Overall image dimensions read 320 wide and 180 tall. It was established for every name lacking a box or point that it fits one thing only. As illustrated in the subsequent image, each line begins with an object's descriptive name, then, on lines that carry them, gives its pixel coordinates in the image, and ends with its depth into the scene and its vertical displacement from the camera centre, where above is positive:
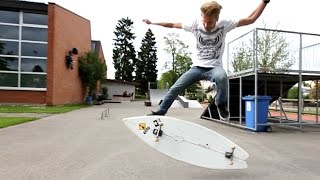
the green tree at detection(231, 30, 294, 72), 7.60 +1.54
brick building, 14.59 +2.92
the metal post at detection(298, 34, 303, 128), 7.43 +0.16
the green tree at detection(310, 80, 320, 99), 14.35 +0.09
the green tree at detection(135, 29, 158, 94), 46.68 +7.06
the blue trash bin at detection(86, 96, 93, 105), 19.11 -0.74
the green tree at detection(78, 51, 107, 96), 19.74 +2.46
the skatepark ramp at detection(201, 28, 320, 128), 7.25 +0.83
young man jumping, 2.98 +0.60
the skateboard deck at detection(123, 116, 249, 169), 3.12 -0.76
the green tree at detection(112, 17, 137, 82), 44.75 +9.21
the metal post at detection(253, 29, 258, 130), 6.91 +0.78
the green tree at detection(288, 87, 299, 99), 19.96 +0.00
